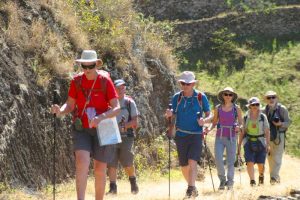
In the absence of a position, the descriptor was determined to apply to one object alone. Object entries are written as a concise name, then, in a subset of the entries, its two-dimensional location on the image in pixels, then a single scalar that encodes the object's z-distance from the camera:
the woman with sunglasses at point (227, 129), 20.64
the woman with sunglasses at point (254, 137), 21.93
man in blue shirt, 17.79
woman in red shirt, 13.99
